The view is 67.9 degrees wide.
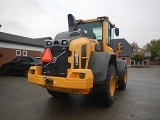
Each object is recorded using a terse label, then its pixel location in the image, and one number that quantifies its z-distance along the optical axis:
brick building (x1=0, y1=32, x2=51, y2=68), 11.32
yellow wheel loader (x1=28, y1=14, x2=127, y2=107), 3.00
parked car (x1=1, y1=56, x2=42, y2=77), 8.92
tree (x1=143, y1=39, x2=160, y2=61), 39.78
